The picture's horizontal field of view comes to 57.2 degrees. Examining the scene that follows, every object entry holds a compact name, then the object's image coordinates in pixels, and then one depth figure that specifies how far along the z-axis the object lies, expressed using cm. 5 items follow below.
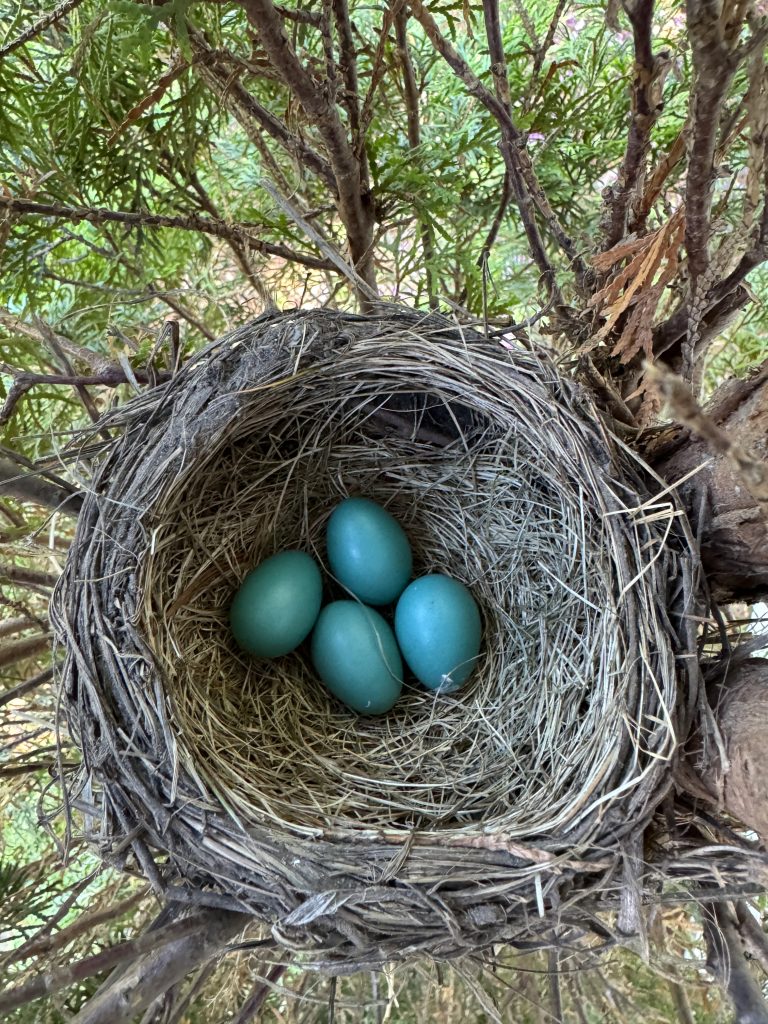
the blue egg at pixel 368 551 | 17
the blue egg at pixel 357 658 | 17
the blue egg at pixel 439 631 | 17
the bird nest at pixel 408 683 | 12
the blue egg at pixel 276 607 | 16
